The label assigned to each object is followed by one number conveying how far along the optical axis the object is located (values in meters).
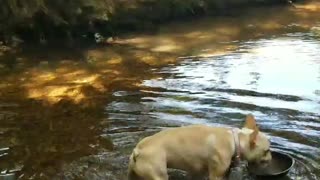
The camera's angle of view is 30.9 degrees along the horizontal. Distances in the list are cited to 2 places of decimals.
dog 4.64
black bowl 5.00
